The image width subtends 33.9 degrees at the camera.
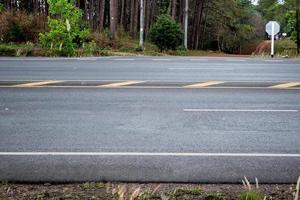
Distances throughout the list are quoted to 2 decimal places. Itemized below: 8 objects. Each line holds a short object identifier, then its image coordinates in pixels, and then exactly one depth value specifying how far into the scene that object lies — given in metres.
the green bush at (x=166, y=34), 39.00
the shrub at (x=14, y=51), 27.78
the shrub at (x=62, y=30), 27.73
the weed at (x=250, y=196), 4.20
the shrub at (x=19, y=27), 32.59
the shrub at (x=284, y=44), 62.12
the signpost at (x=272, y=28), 30.92
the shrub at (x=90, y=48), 29.56
